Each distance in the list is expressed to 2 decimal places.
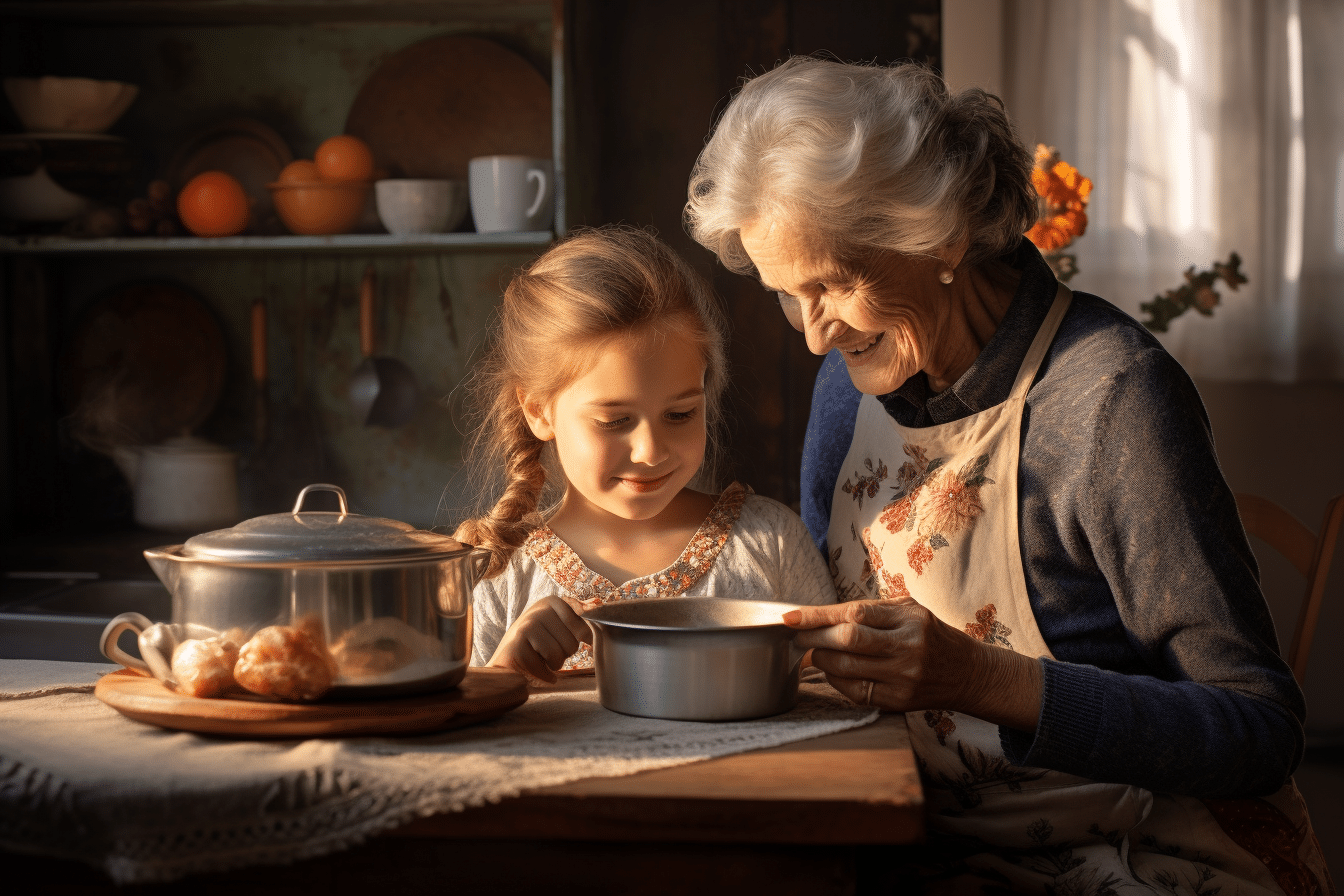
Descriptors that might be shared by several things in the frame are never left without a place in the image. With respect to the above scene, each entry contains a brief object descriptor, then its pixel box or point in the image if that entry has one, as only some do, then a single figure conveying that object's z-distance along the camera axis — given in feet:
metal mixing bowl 2.81
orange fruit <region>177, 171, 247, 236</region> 7.66
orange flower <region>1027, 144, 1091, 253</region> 6.95
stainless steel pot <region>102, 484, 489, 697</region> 2.63
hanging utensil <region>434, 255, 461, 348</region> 8.67
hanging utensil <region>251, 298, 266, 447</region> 8.33
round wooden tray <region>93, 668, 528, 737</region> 2.63
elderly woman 3.49
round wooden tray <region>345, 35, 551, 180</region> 8.29
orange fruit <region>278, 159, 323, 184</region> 7.62
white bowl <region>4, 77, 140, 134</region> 7.75
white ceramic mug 7.23
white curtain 9.20
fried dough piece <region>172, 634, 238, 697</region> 2.71
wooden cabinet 8.52
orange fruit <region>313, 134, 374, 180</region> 7.66
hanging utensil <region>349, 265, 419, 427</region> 8.50
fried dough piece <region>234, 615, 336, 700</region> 2.64
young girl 4.24
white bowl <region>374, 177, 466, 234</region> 7.43
